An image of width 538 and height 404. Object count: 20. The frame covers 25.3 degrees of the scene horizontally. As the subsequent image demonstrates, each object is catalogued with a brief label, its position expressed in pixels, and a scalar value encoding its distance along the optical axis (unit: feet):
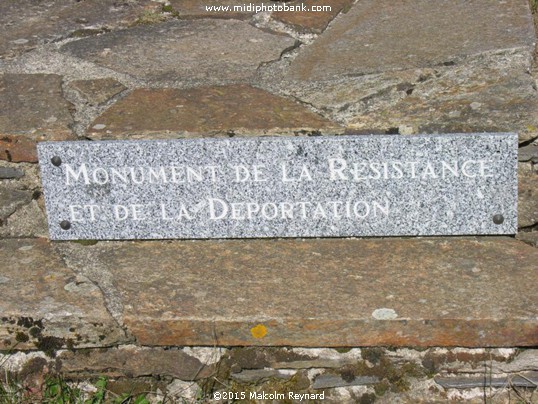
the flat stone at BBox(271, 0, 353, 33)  9.31
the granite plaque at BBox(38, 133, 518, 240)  7.30
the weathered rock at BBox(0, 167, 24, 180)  7.80
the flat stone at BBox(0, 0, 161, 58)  9.25
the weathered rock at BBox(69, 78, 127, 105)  8.13
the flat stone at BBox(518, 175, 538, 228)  7.46
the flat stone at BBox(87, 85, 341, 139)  7.60
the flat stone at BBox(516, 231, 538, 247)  7.46
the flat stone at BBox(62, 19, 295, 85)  8.50
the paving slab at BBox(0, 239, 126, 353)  7.05
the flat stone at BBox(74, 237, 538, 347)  6.84
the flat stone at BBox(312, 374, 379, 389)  6.94
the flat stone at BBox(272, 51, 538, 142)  7.46
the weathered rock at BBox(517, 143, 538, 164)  7.39
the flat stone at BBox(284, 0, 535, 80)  8.31
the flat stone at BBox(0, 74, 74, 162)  7.71
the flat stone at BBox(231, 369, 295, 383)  7.03
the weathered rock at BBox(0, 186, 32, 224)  7.83
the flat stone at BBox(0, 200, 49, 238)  7.86
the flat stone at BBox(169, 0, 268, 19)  9.70
